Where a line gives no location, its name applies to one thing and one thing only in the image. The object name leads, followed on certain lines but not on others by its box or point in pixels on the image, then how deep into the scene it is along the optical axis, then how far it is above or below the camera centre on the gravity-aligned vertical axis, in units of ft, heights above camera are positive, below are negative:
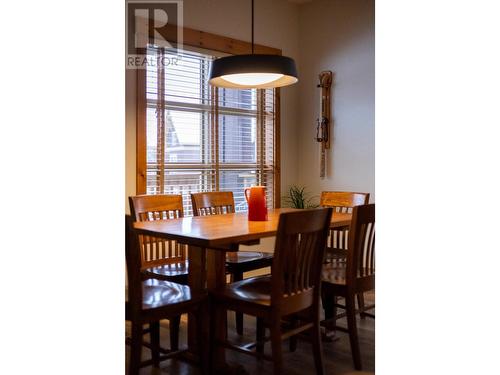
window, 13.44 +1.18
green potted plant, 16.93 -0.82
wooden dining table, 7.68 -0.97
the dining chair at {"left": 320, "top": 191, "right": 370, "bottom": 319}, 11.66 -0.71
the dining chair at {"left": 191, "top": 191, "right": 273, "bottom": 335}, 10.50 -1.80
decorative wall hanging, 16.43 +1.85
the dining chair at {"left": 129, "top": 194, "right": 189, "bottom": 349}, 9.75 -1.70
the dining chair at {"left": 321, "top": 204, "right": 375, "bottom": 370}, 8.79 -1.88
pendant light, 8.63 +1.88
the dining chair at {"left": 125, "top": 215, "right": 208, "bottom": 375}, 6.91 -1.93
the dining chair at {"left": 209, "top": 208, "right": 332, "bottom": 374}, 7.40 -1.84
